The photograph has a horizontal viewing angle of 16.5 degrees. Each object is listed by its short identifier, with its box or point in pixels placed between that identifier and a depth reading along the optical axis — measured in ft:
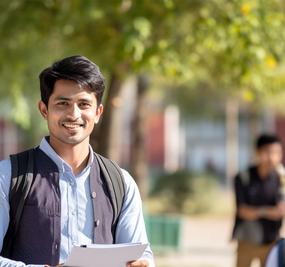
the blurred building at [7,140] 182.62
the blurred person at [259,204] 29.22
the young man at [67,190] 12.09
